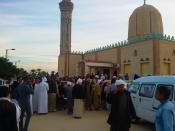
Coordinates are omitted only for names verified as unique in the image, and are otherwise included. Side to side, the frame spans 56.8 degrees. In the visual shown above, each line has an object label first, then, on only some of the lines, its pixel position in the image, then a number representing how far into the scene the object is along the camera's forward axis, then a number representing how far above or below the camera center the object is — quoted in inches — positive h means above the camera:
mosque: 611.3 +90.8
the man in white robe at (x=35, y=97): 294.1 -45.3
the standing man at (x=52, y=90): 298.7 -33.8
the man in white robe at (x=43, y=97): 287.7 -44.2
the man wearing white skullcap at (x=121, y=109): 131.6 -30.1
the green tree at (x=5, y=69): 959.8 +19.6
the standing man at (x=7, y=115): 92.4 -24.7
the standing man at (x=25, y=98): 186.1 -29.9
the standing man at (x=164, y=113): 89.4 -22.9
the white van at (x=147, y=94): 192.8 -27.9
